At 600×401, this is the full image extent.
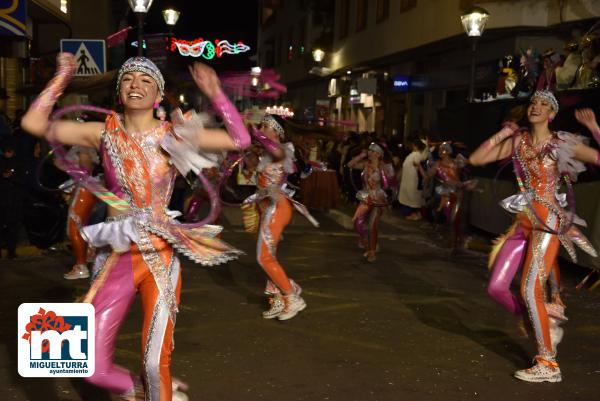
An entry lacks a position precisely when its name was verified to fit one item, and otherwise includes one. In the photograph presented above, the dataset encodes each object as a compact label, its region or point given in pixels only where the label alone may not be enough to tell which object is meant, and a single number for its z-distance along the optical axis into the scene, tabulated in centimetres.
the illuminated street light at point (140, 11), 1185
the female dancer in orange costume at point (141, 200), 349
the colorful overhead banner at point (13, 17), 1233
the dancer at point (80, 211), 779
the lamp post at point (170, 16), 1608
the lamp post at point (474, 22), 1388
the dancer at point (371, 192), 1008
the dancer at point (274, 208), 659
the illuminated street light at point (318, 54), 2992
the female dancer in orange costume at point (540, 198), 506
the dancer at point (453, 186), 1066
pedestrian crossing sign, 1139
